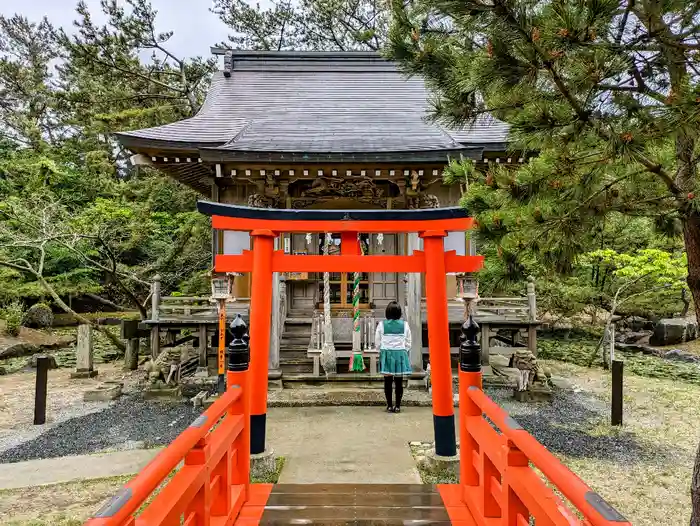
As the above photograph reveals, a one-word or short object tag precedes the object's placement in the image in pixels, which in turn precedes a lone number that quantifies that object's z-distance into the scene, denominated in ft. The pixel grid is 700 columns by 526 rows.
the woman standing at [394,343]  18.31
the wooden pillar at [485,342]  27.86
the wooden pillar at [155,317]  28.30
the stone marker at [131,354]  34.63
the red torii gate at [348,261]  13.14
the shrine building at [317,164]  24.31
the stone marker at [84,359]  31.45
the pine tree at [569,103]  6.73
